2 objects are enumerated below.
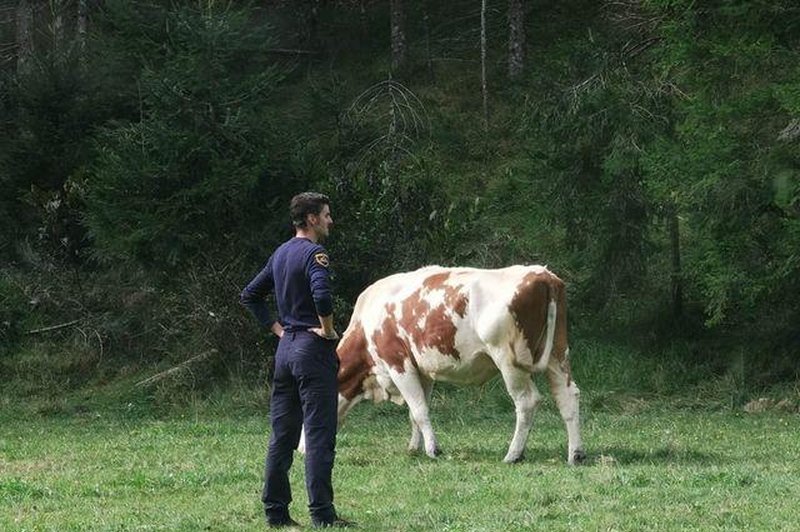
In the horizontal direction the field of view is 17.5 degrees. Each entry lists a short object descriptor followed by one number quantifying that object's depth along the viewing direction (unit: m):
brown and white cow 25.28
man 17.54
